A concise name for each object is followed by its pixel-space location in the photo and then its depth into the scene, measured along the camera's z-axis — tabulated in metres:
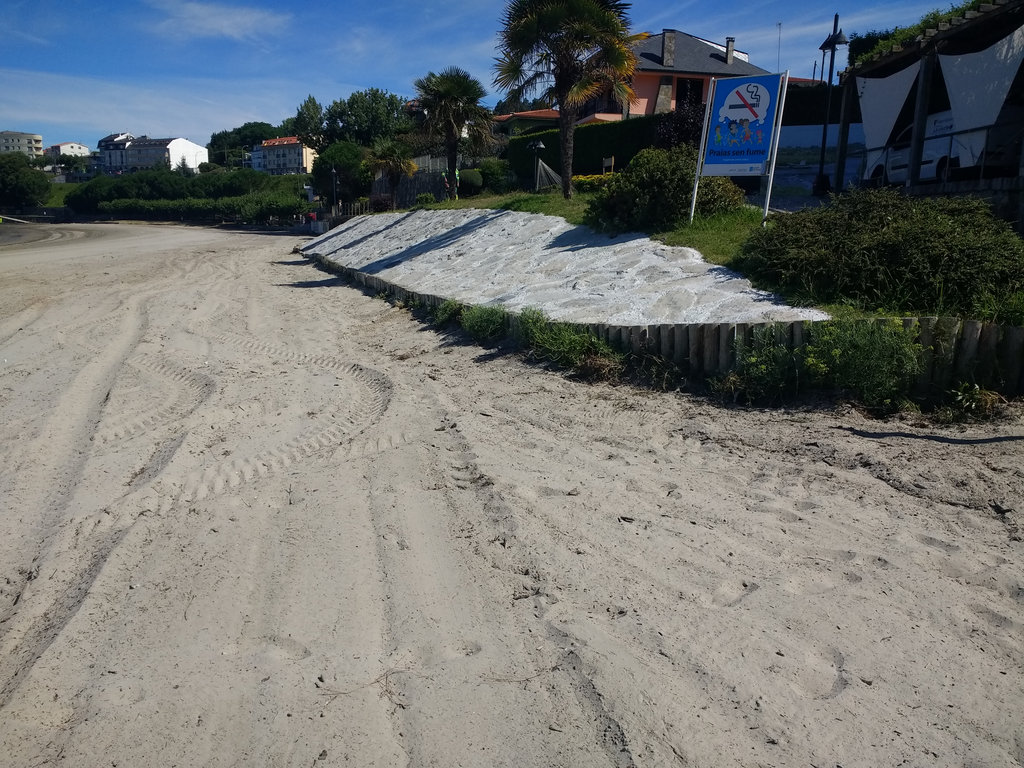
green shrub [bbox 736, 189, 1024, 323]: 6.62
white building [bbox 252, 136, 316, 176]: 140.75
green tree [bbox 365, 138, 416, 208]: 36.41
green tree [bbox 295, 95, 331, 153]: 69.12
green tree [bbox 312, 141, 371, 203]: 48.59
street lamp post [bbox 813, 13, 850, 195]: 21.30
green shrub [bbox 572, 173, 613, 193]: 19.93
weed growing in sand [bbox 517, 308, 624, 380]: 7.34
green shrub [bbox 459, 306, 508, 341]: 8.93
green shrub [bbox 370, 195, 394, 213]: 38.71
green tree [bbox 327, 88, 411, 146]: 68.56
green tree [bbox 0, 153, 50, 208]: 84.81
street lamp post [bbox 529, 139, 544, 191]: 29.59
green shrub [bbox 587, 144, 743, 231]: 11.20
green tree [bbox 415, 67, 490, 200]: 25.64
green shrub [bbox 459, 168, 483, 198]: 33.78
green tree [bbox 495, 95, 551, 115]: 16.97
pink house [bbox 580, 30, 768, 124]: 36.97
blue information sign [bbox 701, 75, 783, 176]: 10.27
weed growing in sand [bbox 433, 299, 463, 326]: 10.08
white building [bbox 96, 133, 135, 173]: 192.25
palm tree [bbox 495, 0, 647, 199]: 15.89
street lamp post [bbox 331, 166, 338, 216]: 46.84
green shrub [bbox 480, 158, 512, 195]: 31.49
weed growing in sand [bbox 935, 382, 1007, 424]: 5.43
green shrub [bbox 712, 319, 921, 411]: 5.79
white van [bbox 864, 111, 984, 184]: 13.54
